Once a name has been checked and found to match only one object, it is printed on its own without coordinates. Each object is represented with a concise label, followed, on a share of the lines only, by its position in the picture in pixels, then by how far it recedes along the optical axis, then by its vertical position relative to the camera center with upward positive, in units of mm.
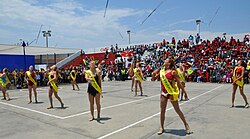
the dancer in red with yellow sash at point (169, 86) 5305 -315
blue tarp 22100 +1621
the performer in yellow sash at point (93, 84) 6781 -284
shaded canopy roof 35188 +5007
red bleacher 36312 +2878
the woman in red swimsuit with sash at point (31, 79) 10442 -126
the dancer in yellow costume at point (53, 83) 8945 -292
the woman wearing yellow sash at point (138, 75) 12266 -69
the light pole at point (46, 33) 58619 +11480
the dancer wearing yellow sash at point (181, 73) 9714 -11
